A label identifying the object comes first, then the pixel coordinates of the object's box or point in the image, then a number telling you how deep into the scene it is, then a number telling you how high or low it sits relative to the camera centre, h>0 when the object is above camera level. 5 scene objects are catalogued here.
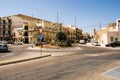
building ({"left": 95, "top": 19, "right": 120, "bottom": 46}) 29.18 +1.30
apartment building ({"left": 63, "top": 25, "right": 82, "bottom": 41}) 51.41 +5.80
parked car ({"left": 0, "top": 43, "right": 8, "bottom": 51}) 14.97 -1.25
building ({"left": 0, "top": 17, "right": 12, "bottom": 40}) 45.39 +7.42
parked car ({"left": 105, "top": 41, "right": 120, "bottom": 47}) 24.62 -1.33
